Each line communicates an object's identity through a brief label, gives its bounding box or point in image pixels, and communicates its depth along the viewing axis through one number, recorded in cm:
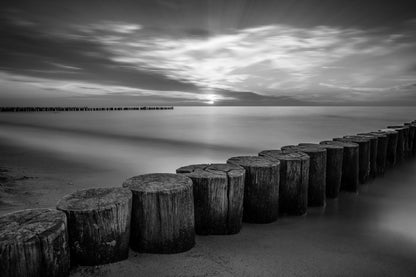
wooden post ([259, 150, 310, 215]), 383
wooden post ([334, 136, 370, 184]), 573
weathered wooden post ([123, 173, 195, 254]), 267
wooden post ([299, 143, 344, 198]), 468
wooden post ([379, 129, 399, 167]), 774
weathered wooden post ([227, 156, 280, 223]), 350
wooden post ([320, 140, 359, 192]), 512
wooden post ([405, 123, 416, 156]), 1031
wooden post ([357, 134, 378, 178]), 631
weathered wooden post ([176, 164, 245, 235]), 309
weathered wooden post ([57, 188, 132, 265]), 236
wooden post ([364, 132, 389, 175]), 680
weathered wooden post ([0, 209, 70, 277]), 193
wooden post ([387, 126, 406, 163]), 863
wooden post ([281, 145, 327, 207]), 425
